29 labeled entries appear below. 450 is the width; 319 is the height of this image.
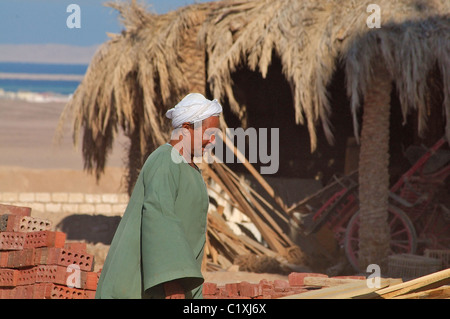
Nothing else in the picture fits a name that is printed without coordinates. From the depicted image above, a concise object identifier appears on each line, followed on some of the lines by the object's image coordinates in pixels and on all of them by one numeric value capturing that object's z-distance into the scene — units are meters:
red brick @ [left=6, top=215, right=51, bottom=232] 13.00
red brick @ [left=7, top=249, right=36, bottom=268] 12.67
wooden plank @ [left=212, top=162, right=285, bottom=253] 21.06
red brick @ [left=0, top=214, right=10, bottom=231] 13.08
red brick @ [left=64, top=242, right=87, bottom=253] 12.66
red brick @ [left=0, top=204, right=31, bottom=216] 13.66
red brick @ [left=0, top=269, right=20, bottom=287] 12.87
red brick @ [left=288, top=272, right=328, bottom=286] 11.43
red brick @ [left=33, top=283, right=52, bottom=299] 12.52
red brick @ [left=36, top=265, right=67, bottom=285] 12.42
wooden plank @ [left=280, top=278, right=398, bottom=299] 8.15
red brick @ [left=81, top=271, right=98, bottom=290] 12.57
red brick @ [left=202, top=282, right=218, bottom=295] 12.03
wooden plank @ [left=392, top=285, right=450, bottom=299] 8.23
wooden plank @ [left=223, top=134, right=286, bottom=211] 20.77
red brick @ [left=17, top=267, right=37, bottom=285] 12.67
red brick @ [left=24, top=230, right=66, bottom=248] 12.52
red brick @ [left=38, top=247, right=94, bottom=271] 12.44
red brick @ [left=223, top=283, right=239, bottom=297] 11.99
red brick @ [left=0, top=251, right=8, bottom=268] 12.99
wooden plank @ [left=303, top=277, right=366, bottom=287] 10.50
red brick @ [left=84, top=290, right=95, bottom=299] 12.69
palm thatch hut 17.41
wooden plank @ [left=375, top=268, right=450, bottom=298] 8.33
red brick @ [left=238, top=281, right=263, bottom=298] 11.68
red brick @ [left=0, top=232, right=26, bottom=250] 12.87
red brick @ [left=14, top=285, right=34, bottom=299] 12.64
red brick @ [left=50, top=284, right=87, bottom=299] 12.55
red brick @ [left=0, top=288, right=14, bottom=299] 12.94
